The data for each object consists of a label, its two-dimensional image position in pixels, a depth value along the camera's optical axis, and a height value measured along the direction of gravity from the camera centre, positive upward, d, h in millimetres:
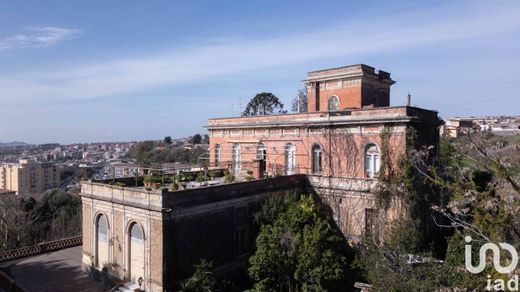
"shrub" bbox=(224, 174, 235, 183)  19266 -1845
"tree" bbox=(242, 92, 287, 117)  45031 +4558
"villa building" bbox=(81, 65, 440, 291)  15531 -2291
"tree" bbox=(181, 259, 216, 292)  14609 -5353
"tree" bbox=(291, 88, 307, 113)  42281 +4338
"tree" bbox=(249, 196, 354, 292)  15594 -4790
